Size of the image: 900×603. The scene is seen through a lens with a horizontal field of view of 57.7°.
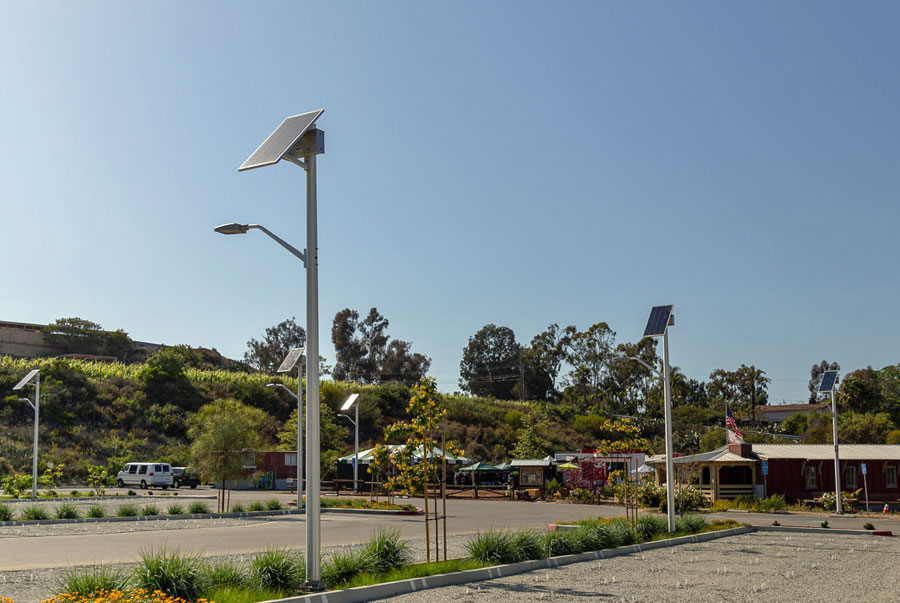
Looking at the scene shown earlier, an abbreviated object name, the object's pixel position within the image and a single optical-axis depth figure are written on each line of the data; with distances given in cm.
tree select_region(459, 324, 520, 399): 11538
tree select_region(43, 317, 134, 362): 9938
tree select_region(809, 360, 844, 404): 12838
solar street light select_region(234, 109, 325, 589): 1085
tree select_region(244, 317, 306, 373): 11775
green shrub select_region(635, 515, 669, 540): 2005
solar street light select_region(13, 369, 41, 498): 3586
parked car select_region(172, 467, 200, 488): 5431
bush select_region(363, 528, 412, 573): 1316
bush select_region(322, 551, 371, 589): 1201
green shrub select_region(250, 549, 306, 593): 1118
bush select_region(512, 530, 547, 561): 1533
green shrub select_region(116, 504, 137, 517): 2754
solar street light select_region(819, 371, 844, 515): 3572
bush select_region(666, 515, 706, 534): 2202
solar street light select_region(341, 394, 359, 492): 3647
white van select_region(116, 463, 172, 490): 5194
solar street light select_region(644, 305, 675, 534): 2141
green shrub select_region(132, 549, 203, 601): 1009
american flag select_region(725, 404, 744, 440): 4212
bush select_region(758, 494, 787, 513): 3688
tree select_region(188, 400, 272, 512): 3075
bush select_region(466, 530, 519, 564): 1484
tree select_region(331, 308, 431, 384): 10994
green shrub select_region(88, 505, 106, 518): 2698
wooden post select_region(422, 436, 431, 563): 1468
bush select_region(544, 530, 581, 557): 1625
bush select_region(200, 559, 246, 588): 1068
